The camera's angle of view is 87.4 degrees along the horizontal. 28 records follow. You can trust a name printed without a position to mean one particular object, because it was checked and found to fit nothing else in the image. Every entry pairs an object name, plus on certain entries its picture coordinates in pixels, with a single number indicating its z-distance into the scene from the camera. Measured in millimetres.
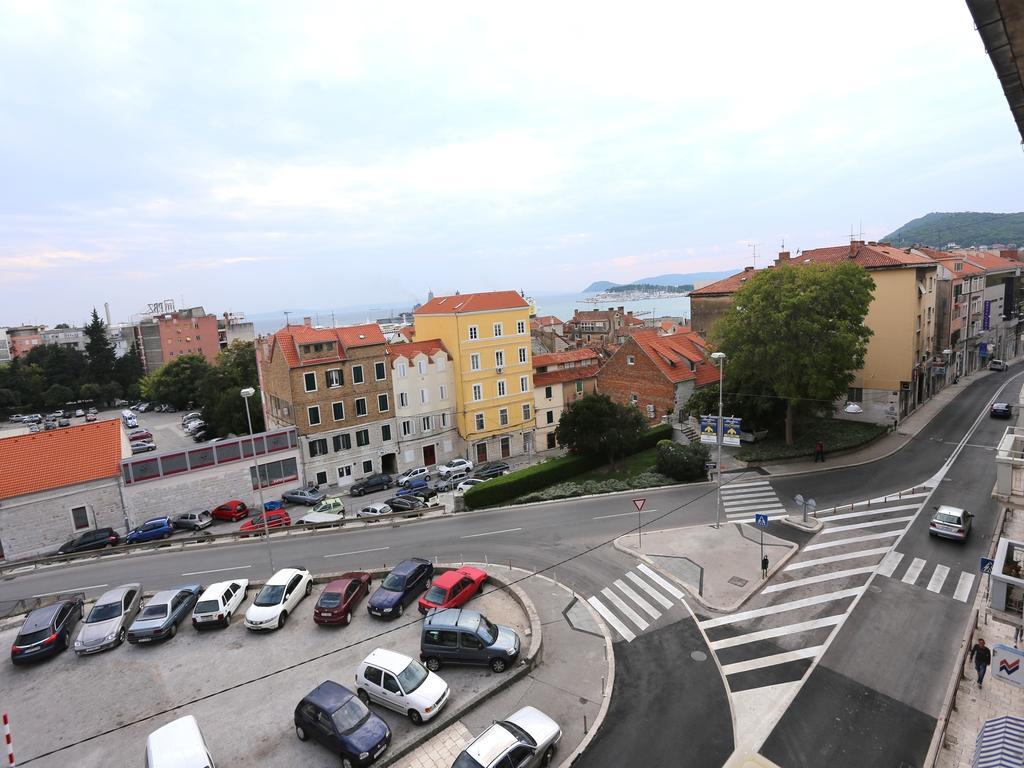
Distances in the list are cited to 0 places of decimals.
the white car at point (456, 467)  44156
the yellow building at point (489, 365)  48625
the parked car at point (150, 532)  33250
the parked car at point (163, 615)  19125
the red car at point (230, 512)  36812
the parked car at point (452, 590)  19641
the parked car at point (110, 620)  18922
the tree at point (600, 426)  39219
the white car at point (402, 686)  14438
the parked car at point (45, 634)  18344
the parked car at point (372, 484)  41688
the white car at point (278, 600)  19469
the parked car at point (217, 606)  19766
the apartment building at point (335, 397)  42250
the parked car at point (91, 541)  31594
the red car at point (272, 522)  32619
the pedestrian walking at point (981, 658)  15094
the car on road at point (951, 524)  23484
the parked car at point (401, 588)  19688
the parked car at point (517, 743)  11961
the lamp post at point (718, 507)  25564
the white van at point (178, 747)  12039
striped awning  10859
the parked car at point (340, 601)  19375
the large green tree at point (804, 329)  32906
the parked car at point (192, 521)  34969
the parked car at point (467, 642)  16391
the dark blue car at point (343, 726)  13023
